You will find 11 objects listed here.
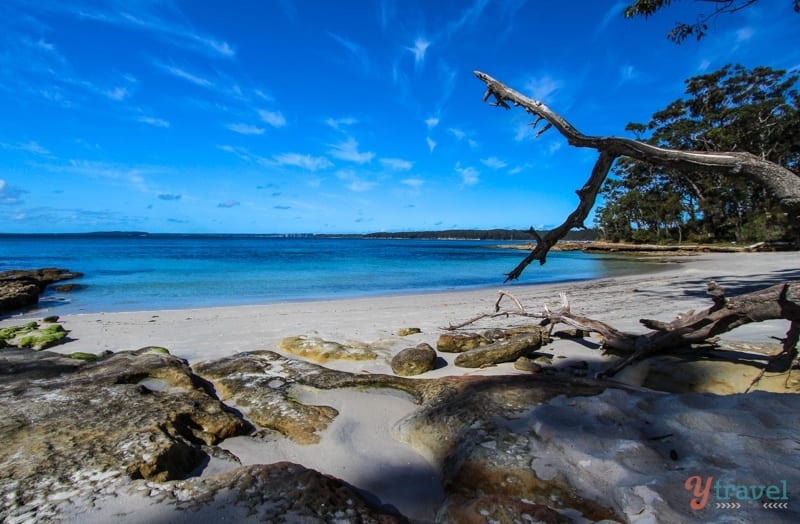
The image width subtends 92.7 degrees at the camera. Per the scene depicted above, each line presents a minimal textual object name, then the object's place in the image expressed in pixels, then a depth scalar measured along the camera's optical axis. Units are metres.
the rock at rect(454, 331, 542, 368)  4.72
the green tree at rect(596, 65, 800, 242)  31.47
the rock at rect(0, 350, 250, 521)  1.91
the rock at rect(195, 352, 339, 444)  2.95
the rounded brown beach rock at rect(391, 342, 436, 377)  4.52
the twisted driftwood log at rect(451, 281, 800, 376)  3.39
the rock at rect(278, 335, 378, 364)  5.07
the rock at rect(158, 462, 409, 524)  1.70
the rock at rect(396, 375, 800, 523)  1.79
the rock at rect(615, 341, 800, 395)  3.29
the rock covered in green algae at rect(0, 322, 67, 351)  6.10
